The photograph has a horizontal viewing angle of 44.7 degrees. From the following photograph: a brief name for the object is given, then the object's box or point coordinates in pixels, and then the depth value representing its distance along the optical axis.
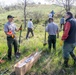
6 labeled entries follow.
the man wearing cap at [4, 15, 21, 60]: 3.62
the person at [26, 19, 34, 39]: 7.61
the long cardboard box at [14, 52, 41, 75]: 2.87
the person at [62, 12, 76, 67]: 3.04
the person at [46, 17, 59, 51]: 4.20
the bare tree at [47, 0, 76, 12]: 13.90
